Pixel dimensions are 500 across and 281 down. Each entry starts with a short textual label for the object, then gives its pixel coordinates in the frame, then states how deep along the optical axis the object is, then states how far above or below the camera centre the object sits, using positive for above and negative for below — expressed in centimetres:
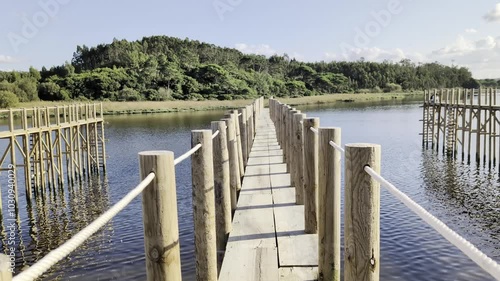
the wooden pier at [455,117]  2195 -138
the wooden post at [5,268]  126 -48
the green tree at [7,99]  5547 +36
